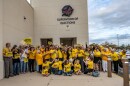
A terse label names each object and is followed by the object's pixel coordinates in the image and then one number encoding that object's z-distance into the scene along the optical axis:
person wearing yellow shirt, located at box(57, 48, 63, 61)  6.28
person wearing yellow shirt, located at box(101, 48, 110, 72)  6.61
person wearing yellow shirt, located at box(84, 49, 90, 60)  6.36
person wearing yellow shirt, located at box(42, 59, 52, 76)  5.74
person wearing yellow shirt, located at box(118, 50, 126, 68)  6.68
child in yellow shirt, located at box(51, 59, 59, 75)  5.96
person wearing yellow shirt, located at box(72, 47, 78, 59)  6.27
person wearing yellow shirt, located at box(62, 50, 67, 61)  6.34
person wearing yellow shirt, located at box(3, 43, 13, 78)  5.27
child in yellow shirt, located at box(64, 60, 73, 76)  5.81
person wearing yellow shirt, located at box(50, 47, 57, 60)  6.19
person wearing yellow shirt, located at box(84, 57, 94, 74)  5.99
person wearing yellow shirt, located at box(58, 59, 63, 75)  5.93
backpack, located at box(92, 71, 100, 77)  5.61
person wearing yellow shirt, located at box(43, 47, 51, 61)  6.27
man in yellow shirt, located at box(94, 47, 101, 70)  6.56
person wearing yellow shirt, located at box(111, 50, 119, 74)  6.65
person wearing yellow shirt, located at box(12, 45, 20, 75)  5.70
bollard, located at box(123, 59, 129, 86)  4.02
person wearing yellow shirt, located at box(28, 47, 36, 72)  6.36
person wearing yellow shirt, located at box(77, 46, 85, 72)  6.25
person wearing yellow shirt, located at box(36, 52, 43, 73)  6.23
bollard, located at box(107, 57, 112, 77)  5.51
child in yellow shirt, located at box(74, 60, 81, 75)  5.98
